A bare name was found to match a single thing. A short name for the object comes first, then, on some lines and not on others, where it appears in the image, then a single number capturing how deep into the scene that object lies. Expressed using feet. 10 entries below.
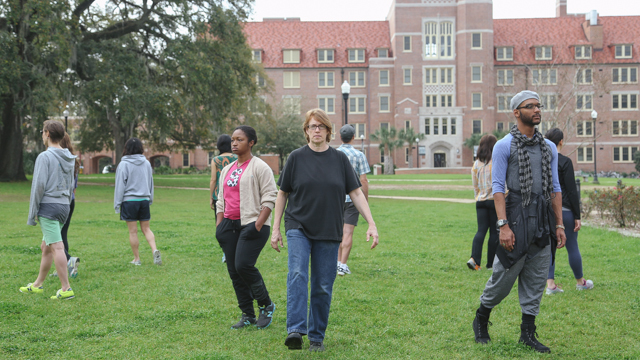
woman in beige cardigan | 16.25
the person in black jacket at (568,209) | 19.30
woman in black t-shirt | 14.39
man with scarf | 13.96
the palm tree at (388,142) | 196.13
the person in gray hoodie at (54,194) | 19.49
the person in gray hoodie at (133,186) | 24.94
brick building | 201.36
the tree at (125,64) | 73.26
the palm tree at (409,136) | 197.16
